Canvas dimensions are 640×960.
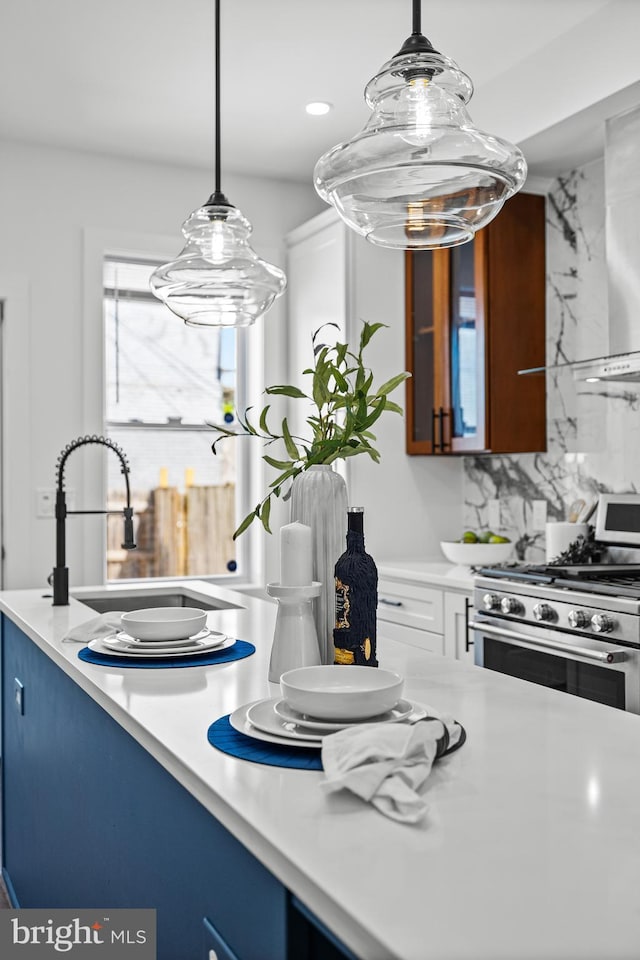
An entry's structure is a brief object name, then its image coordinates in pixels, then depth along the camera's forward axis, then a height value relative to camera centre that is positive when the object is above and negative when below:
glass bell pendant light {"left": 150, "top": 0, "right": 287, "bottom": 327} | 2.05 +0.52
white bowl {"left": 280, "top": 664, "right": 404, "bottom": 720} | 1.16 -0.27
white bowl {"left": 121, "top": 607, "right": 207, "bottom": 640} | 1.84 -0.28
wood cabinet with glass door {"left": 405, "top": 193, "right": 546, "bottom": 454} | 3.62 +0.65
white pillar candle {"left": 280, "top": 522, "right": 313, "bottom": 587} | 1.54 -0.11
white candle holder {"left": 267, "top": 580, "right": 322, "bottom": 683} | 1.51 -0.24
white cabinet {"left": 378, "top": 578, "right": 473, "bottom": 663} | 3.29 -0.49
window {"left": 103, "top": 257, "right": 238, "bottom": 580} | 4.28 +0.33
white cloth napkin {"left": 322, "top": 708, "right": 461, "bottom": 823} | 0.94 -0.30
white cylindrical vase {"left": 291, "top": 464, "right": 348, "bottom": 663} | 1.63 -0.05
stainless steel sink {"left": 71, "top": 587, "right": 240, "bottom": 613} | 2.94 -0.35
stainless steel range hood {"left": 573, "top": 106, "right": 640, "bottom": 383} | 2.84 +0.79
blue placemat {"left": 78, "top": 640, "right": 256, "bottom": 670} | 1.74 -0.33
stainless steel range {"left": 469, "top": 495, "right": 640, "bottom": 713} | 2.47 -0.40
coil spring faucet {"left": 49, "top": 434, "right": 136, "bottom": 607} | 2.61 -0.12
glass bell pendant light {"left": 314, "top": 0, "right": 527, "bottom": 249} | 1.31 +0.50
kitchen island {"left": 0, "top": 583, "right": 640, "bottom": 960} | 0.72 -0.34
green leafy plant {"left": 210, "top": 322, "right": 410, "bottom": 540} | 1.67 +0.15
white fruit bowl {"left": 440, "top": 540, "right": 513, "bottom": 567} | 3.70 -0.25
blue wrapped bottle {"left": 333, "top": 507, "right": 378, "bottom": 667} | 1.50 -0.20
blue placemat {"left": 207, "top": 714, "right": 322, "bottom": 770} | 1.10 -0.33
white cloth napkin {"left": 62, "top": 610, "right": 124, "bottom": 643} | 1.99 -0.31
